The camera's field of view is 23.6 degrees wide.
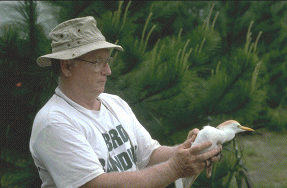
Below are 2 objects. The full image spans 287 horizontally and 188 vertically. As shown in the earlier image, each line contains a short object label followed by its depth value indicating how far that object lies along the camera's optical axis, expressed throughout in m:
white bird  2.40
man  2.29
